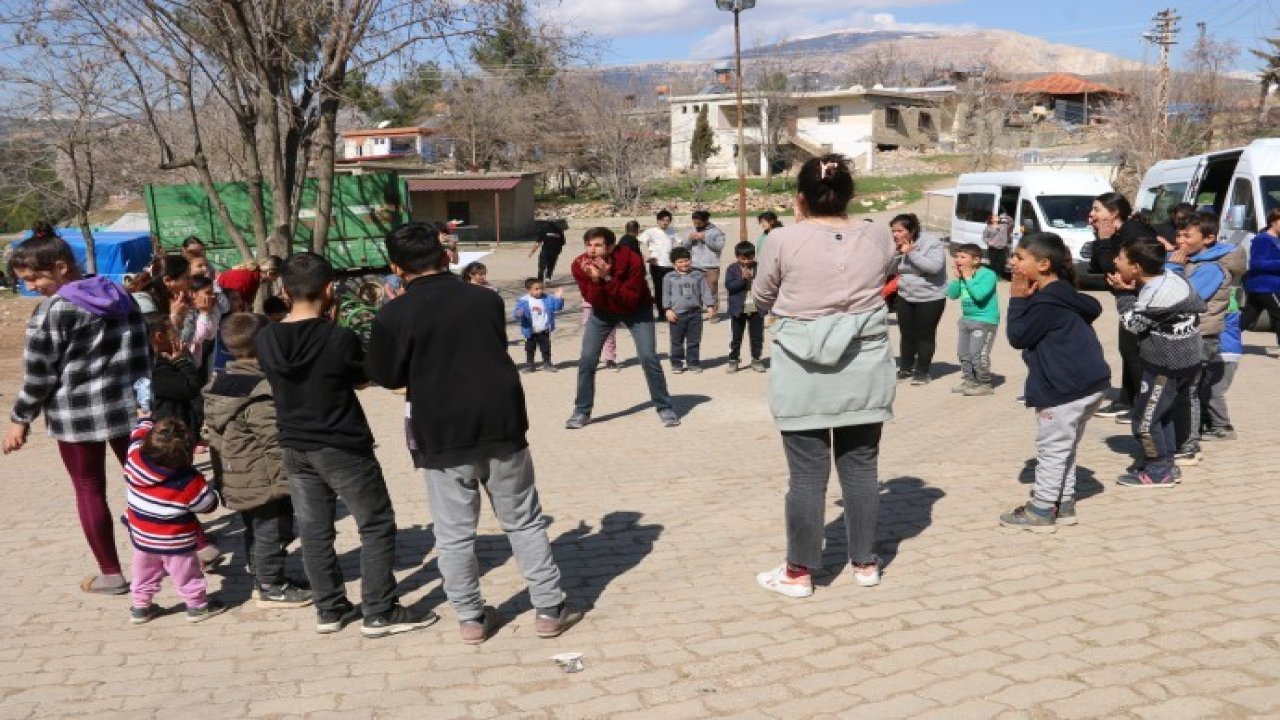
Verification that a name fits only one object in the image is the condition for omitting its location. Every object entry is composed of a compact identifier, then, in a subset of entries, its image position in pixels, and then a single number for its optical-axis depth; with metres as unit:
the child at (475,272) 11.25
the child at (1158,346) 6.00
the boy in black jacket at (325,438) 4.29
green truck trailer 22.44
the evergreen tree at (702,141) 59.38
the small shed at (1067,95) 78.44
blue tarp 28.61
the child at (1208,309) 6.59
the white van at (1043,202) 20.62
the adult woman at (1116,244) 7.70
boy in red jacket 8.59
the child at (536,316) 12.02
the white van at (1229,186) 13.80
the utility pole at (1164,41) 40.16
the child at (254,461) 4.79
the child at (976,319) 9.70
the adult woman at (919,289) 10.16
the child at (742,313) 11.63
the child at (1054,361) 5.29
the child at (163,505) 4.63
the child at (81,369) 4.84
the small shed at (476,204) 42.38
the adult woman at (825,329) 4.31
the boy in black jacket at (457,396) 4.11
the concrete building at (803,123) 61.00
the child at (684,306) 11.42
